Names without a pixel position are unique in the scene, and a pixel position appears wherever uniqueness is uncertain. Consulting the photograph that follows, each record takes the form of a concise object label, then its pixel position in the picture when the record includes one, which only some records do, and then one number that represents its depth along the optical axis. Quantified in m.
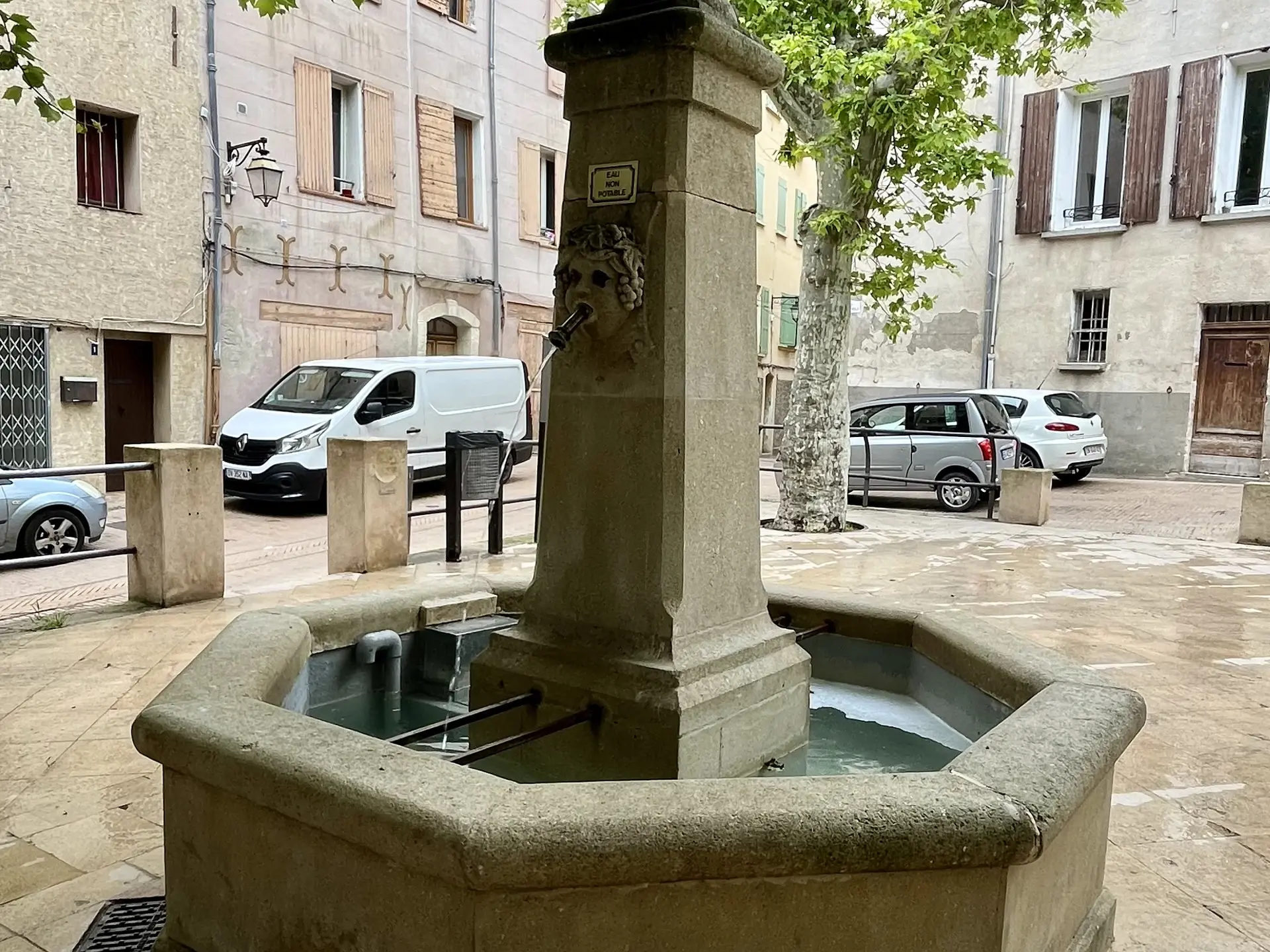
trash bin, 7.99
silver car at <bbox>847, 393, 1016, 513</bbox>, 12.59
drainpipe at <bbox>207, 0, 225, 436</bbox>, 13.38
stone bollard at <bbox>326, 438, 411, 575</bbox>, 7.36
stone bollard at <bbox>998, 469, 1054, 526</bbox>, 10.95
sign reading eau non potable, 2.61
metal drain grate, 2.34
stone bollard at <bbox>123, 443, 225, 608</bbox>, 5.91
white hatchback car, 14.20
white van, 11.87
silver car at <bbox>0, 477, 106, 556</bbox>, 8.25
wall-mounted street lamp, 13.44
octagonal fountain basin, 1.72
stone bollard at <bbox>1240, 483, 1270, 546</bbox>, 9.65
